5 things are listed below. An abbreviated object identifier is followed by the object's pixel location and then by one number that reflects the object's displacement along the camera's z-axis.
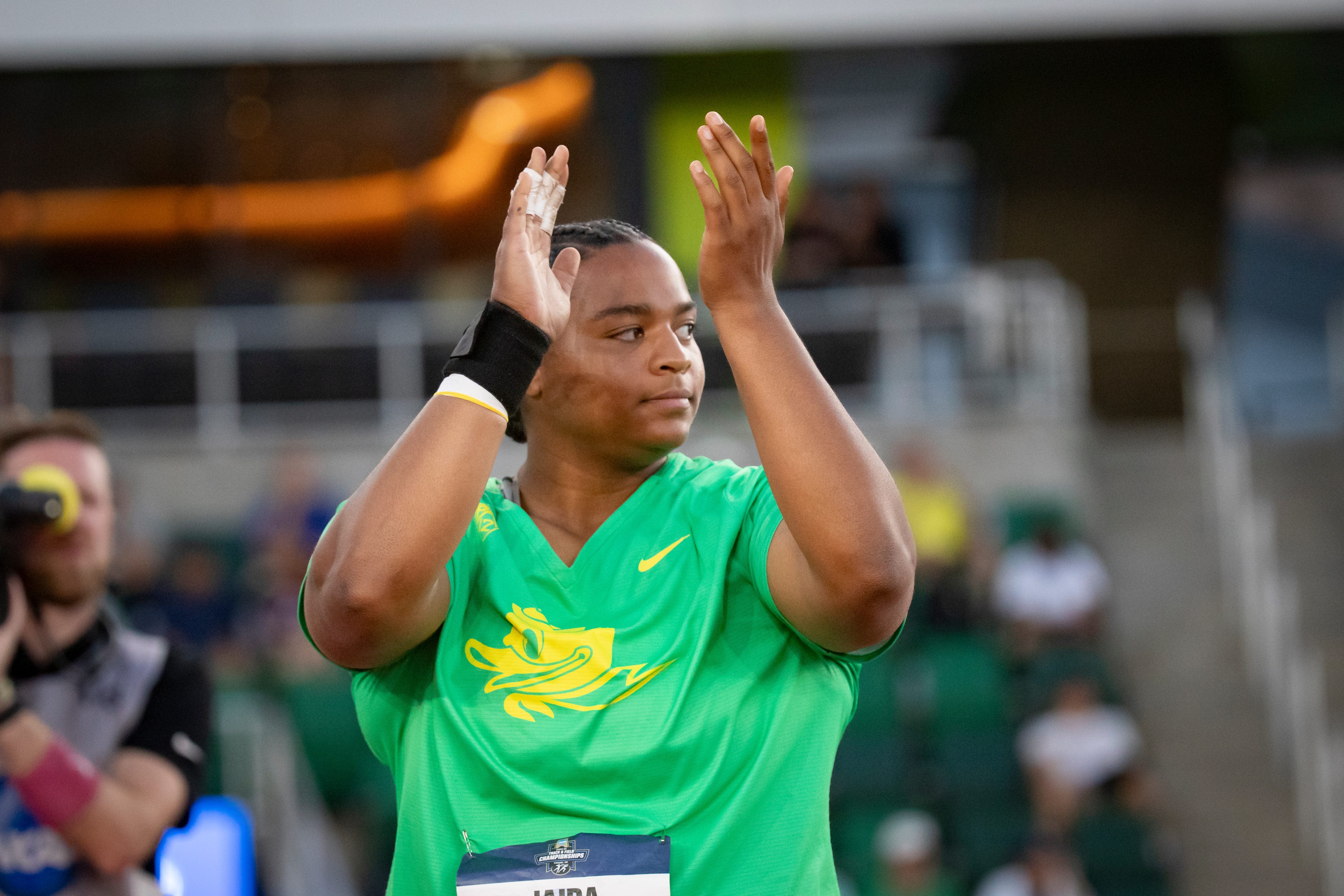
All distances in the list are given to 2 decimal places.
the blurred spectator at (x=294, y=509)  15.49
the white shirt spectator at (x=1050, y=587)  15.43
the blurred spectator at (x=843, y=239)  20.42
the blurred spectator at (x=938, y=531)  15.15
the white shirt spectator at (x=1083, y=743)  13.82
